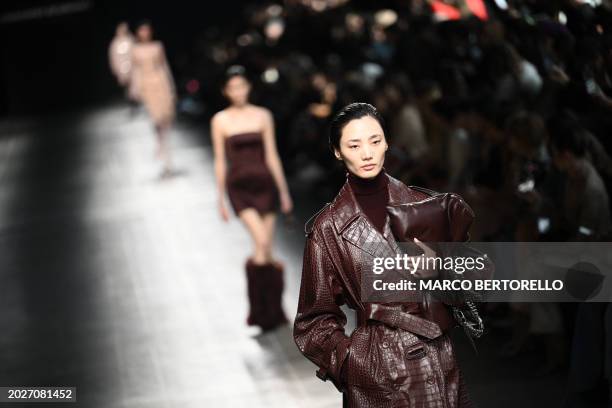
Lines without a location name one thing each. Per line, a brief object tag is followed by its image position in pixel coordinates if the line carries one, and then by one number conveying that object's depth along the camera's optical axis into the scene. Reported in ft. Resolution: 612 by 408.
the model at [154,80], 86.69
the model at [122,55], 126.72
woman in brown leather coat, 22.90
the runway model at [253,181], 48.44
